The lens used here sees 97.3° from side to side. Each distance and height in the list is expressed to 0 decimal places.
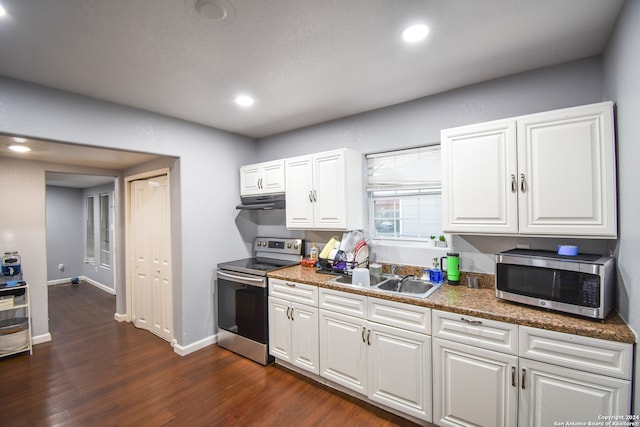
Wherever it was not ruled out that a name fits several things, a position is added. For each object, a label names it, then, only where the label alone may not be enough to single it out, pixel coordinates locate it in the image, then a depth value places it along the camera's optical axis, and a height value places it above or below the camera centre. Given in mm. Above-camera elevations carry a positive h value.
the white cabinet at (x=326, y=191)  2725 +223
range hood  3217 +140
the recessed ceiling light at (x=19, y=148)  2890 +743
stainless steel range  2857 -937
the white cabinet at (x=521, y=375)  1404 -931
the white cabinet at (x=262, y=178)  3197 +422
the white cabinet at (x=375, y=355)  1950 -1096
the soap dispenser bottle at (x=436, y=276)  2381 -556
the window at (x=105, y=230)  6016 -299
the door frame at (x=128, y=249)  4051 -480
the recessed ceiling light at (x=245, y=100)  2510 +1041
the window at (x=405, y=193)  2627 +175
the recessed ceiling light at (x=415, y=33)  1578 +1032
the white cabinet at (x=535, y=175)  1612 +218
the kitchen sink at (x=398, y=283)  2432 -643
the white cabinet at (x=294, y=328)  2520 -1087
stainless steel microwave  1476 -417
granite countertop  1413 -613
